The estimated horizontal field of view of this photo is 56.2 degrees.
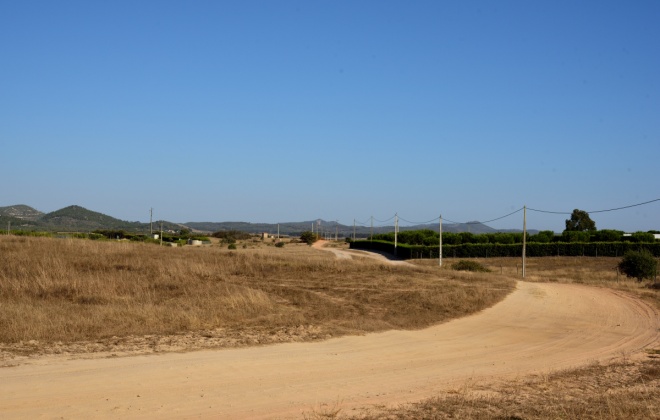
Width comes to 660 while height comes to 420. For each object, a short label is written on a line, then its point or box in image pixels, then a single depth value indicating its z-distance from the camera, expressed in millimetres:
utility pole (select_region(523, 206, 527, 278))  45891
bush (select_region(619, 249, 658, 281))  40781
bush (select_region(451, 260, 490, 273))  45562
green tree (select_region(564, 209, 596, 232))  114062
